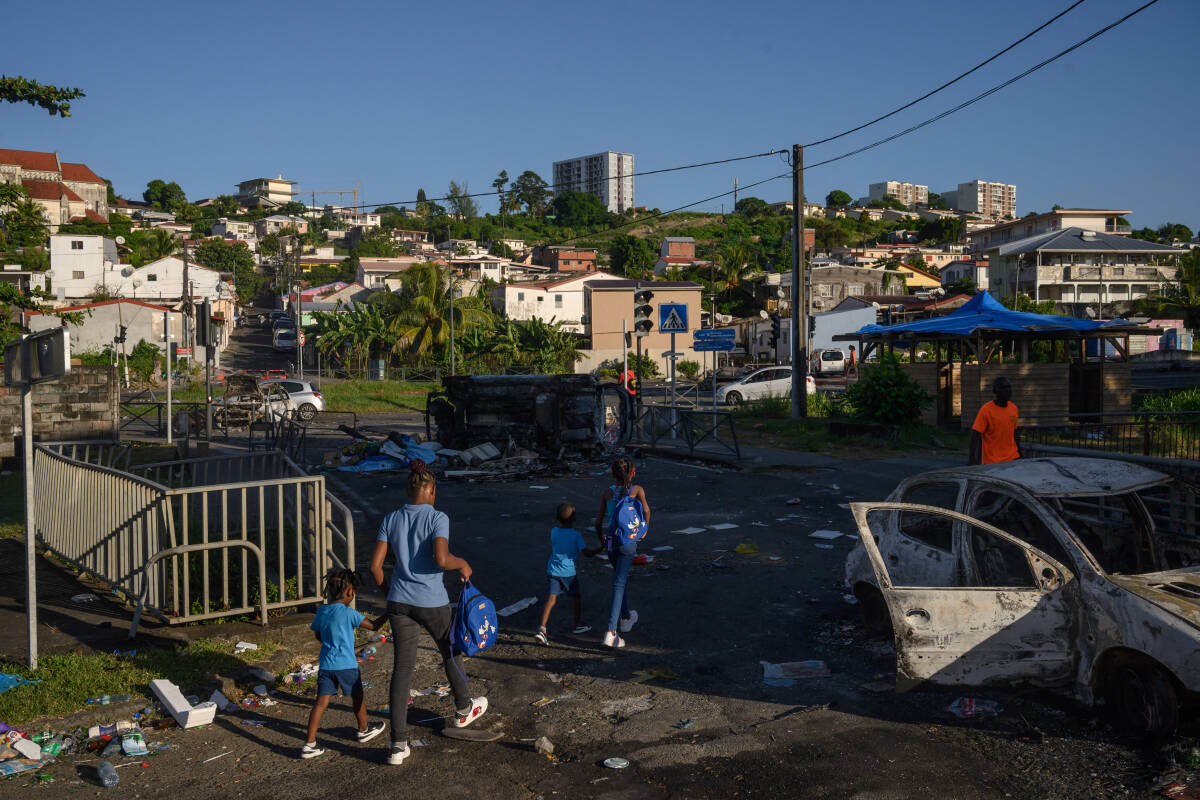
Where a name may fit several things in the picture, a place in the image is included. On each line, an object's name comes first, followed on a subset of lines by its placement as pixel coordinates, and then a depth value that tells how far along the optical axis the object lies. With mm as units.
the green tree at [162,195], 148625
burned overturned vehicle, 18469
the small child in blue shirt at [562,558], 7055
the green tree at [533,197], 159125
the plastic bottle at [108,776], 4773
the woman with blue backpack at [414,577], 5066
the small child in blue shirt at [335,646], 5059
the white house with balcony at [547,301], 64562
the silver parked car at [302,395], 30406
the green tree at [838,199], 182875
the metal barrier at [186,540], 6816
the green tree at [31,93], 11320
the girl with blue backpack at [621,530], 6953
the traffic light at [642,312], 18484
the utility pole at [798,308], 23297
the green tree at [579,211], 151500
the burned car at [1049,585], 4902
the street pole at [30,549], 6035
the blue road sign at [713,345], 19594
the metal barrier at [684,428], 18109
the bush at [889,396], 20594
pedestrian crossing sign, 18328
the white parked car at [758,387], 32812
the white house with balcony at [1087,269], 65062
